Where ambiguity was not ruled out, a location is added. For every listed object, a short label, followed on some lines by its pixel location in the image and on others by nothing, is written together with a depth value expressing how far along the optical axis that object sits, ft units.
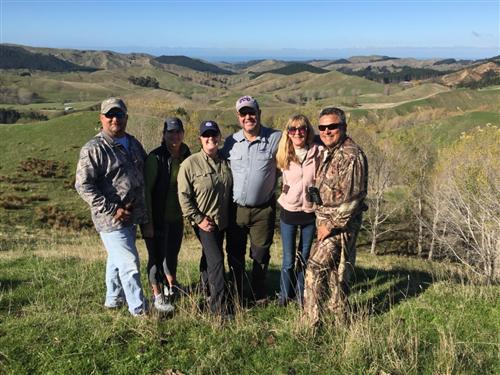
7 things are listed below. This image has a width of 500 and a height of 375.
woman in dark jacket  17.85
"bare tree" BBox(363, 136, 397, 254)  111.04
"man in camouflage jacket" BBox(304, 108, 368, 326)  15.14
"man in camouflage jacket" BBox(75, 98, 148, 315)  15.33
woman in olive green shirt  16.85
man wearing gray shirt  17.47
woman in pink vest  16.84
